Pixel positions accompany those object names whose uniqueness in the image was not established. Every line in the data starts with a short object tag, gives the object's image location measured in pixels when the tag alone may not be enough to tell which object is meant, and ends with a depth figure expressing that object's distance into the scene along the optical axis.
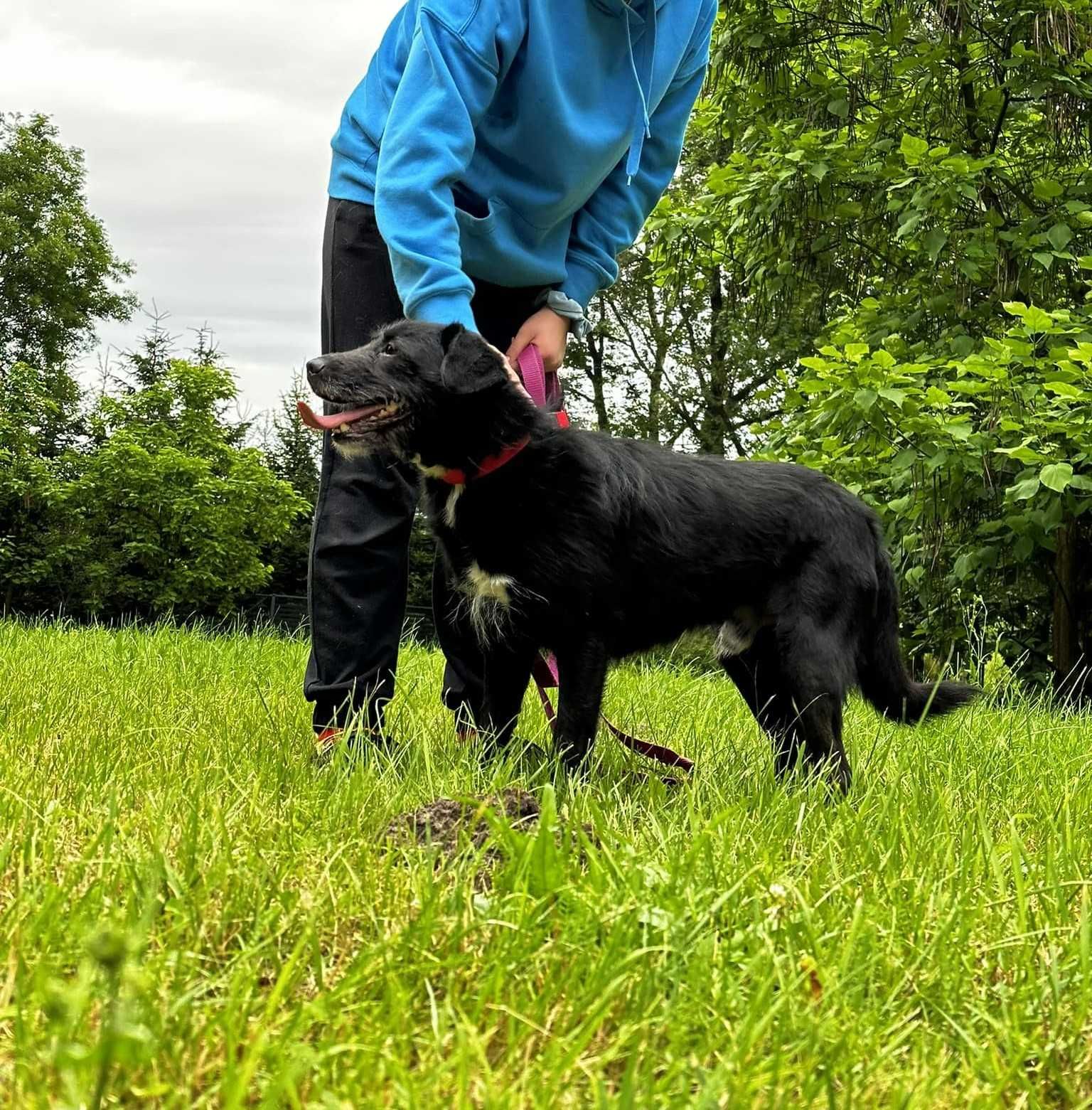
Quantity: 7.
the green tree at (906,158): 7.72
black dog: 3.37
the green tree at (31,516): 18.62
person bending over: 3.31
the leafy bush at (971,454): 6.25
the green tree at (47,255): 35.69
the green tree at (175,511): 18.25
